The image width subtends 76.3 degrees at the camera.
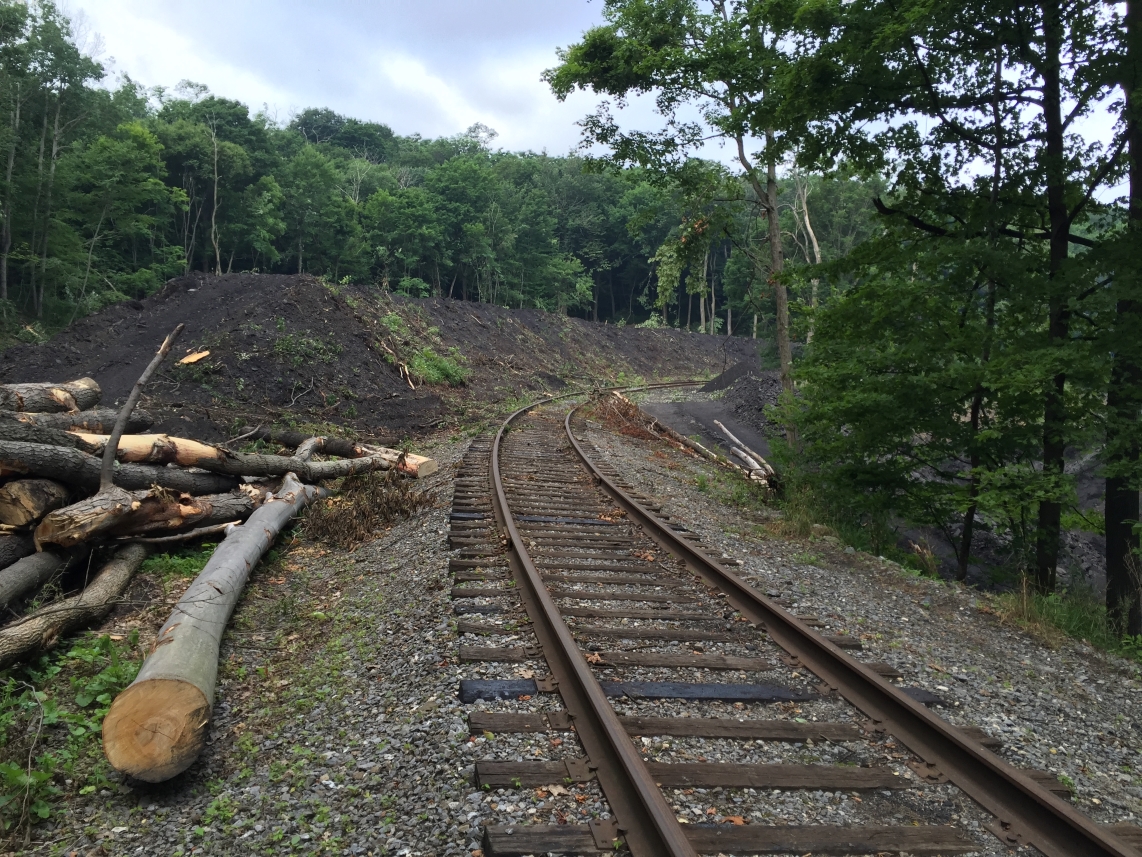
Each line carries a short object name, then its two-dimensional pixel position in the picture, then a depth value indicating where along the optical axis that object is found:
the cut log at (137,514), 5.99
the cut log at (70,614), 4.54
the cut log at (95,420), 9.17
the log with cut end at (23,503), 6.20
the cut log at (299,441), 11.73
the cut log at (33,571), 5.53
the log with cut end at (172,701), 3.38
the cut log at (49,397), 9.33
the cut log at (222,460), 7.88
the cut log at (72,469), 6.38
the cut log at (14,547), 5.97
